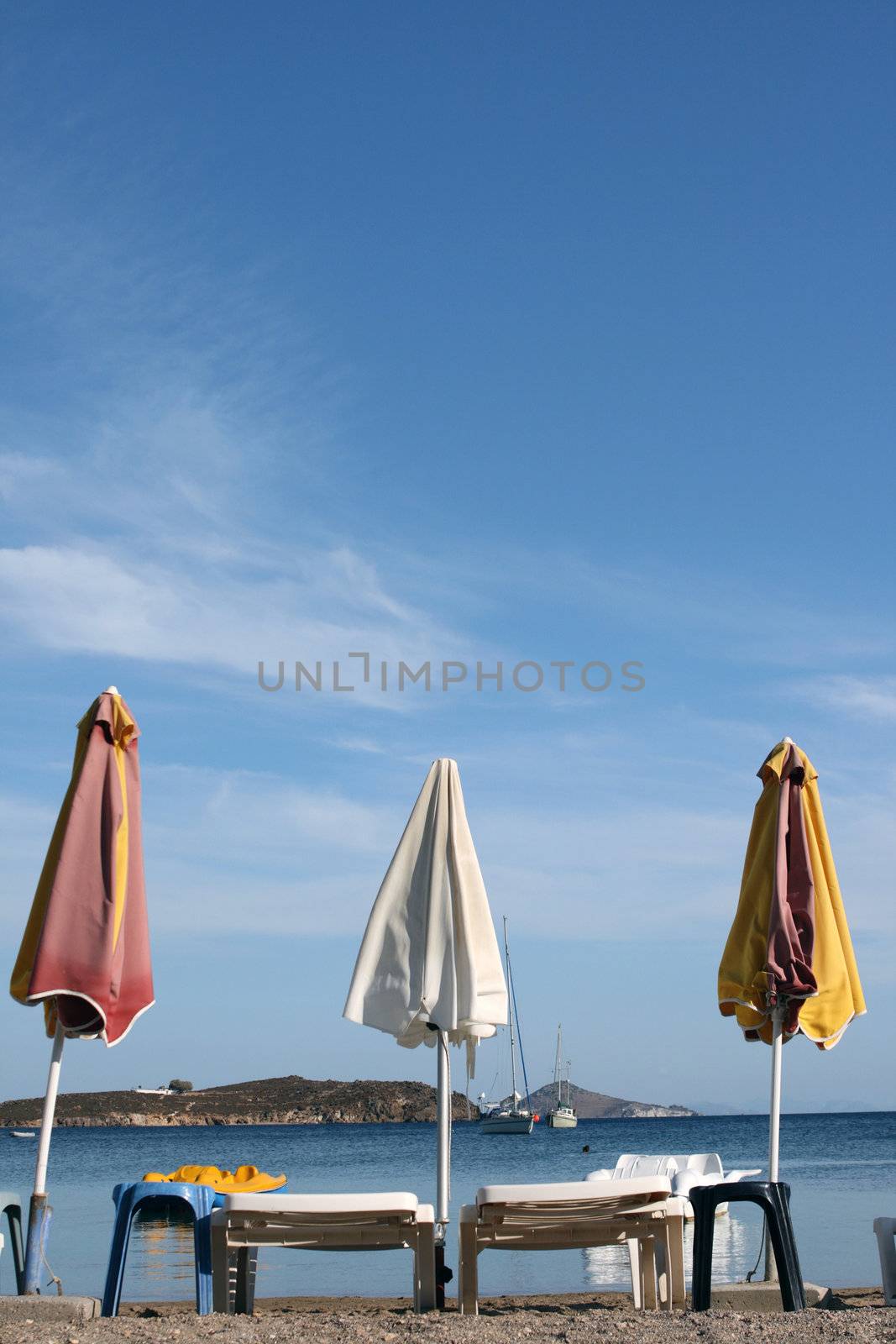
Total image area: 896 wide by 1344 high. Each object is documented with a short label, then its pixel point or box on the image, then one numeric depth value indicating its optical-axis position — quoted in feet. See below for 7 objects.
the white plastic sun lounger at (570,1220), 15.99
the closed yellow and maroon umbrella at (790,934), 19.11
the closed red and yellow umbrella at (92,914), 16.33
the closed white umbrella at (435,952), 18.29
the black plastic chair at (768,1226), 16.42
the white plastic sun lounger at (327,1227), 15.65
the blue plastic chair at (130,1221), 16.57
